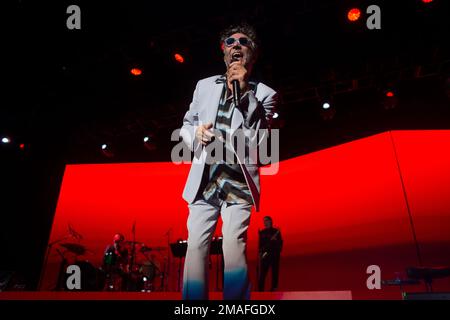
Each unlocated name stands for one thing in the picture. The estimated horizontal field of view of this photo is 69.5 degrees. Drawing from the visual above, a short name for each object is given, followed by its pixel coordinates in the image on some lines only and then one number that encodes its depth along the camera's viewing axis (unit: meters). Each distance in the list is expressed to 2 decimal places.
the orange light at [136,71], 5.93
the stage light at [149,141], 7.61
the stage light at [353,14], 4.61
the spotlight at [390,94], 5.98
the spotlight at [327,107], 6.47
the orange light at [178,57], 5.62
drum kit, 6.42
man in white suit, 1.60
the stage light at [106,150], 7.93
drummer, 6.39
